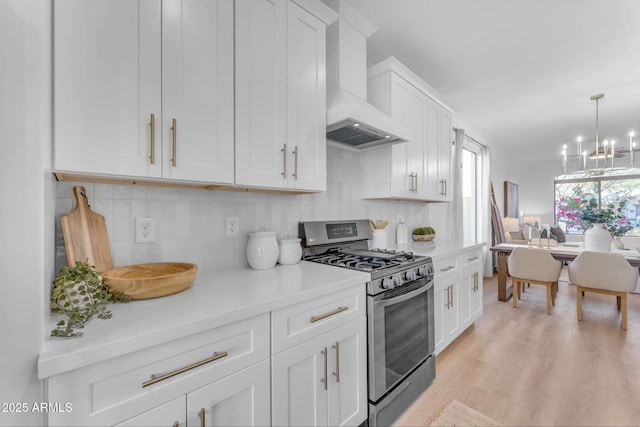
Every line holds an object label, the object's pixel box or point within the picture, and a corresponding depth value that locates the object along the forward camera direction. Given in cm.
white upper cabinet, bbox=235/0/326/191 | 133
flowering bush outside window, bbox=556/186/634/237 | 595
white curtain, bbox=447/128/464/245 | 390
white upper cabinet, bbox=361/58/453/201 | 224
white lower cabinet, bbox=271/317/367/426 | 109
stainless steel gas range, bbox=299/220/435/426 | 146
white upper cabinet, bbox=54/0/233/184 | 88
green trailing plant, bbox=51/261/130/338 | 82
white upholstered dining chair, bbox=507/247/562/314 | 319
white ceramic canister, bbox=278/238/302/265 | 168
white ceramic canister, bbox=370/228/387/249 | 238
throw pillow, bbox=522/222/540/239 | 618
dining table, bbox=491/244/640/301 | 327
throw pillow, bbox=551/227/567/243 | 583
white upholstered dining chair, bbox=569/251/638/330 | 276
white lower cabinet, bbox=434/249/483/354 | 214
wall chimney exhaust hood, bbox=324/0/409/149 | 172
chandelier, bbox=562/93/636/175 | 335
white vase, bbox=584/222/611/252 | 316
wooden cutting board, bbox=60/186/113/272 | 103
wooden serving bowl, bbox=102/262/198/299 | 98
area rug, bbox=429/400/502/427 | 156
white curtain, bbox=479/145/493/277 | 503
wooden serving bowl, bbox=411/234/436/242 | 293
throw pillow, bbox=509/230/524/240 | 580
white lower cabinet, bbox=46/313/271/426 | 68
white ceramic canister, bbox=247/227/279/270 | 155
